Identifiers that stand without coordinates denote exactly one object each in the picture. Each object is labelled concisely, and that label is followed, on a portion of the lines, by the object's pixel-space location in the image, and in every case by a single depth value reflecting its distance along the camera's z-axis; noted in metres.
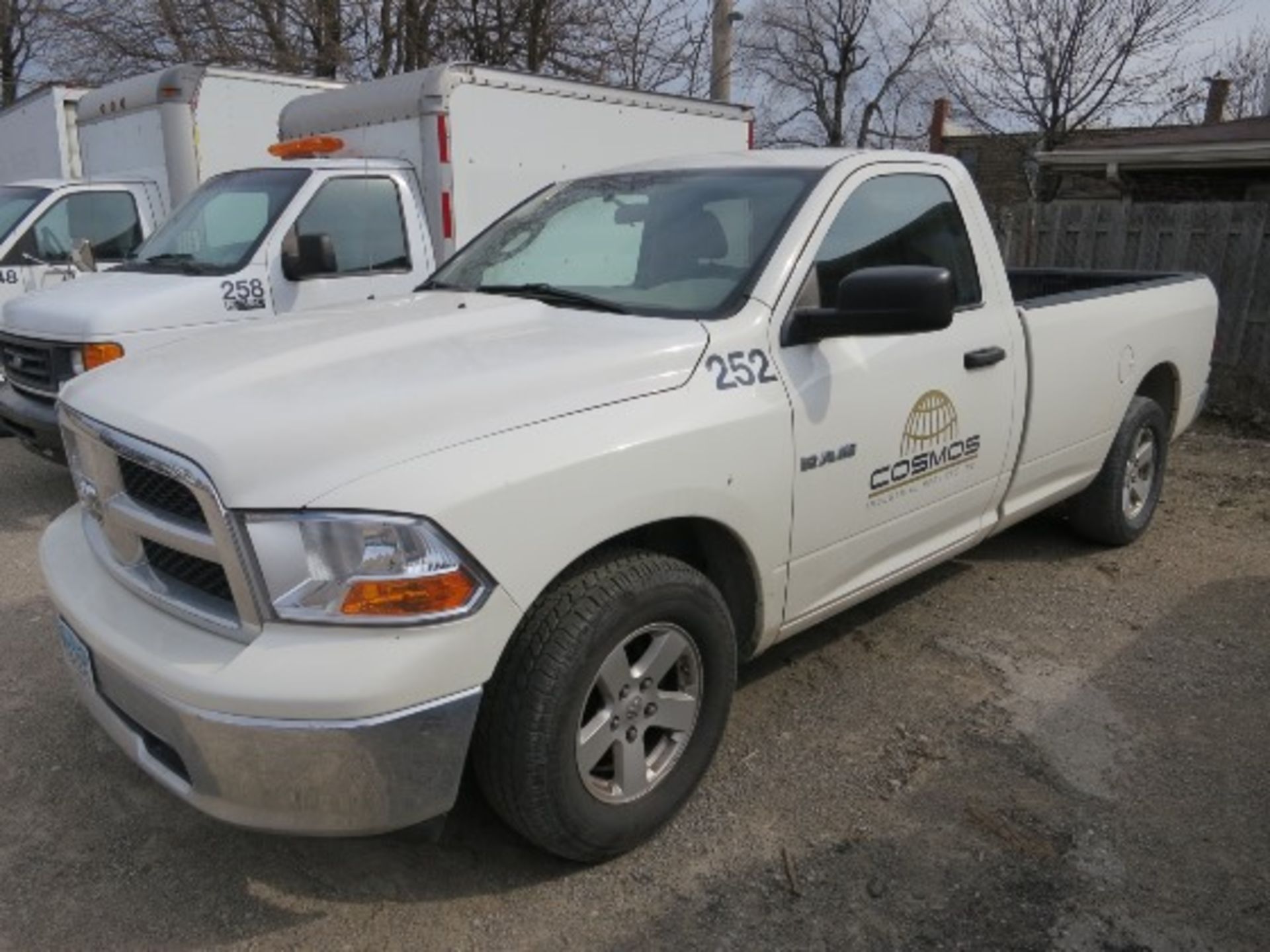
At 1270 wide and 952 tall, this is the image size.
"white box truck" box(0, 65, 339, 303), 7.80
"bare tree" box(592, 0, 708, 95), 17.41
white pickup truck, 2.23
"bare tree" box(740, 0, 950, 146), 36.19
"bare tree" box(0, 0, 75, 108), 22.80
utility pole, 14.39
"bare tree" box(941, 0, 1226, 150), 25.33
